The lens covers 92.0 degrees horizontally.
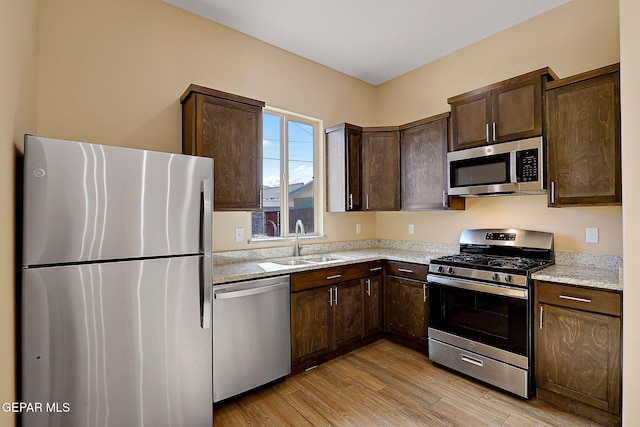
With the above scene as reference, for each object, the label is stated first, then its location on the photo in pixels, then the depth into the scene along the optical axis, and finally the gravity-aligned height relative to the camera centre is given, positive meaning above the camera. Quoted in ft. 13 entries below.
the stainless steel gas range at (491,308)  7.47 -2.50
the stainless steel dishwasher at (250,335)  7.11 -2.90
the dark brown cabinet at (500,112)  8.05 +2.91
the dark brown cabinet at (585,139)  7.00 +1.77
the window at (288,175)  10.75 +1.53
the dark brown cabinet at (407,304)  9.78 -2.96
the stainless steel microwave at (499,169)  8.07 +1.28
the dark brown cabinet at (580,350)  6.34 -3.00
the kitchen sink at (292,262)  9.71 -1.44
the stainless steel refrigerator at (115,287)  4.77 -1.18
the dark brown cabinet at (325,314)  8.60 -2.93
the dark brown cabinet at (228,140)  7.84 +2.06
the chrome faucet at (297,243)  10.75 -0.95
